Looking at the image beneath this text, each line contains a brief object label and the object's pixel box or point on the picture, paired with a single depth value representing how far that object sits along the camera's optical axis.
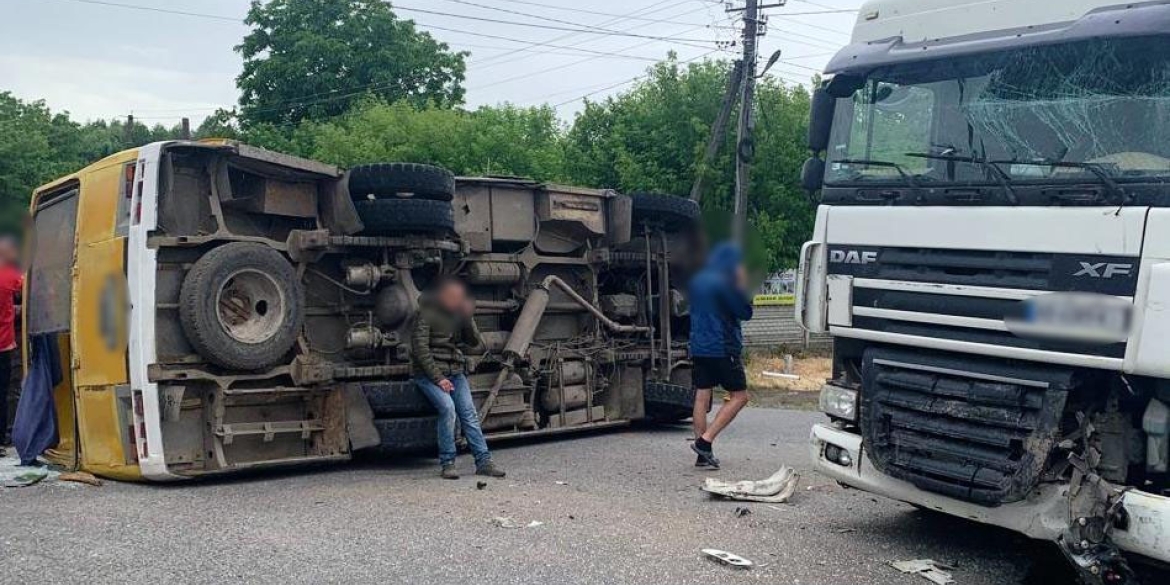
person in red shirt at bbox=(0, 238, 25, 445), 8.00
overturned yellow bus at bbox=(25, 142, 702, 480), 6.92
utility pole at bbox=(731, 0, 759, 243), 15.98
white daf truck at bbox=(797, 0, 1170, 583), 4.55
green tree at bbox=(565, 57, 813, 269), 22.33
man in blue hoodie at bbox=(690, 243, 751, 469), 7.63
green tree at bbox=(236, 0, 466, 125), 35.25
